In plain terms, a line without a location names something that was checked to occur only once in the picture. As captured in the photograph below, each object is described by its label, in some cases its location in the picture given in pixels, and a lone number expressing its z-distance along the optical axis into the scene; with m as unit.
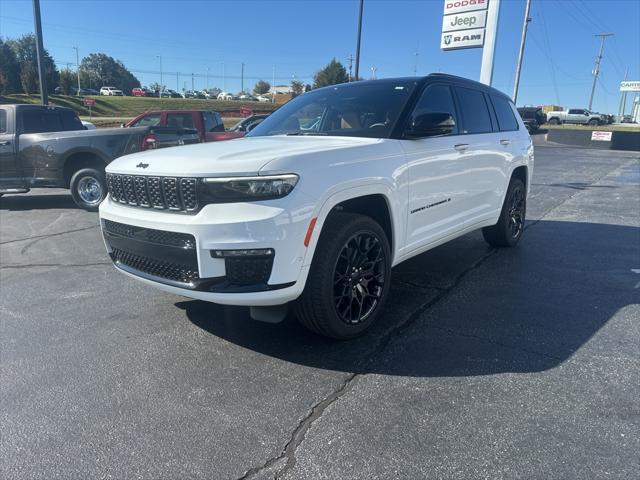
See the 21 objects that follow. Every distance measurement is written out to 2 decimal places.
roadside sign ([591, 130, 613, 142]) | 29.15
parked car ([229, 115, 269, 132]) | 14.39
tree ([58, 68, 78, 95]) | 67.56
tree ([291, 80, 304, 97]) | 95.26
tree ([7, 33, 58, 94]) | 60.28
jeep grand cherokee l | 2.78
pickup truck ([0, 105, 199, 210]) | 8.34
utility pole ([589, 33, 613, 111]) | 71.38
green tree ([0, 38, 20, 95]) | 68.04
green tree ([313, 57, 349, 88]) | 70.10
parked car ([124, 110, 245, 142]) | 12.23
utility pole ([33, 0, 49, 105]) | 13.38
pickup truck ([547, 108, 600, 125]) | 54.36
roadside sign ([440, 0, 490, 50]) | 19.05
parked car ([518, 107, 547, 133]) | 37.44
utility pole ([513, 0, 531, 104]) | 33.28
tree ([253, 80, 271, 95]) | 127.24
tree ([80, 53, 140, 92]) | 124.56
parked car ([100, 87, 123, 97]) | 88.20
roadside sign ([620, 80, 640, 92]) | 77.12
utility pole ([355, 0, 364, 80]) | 18.65
